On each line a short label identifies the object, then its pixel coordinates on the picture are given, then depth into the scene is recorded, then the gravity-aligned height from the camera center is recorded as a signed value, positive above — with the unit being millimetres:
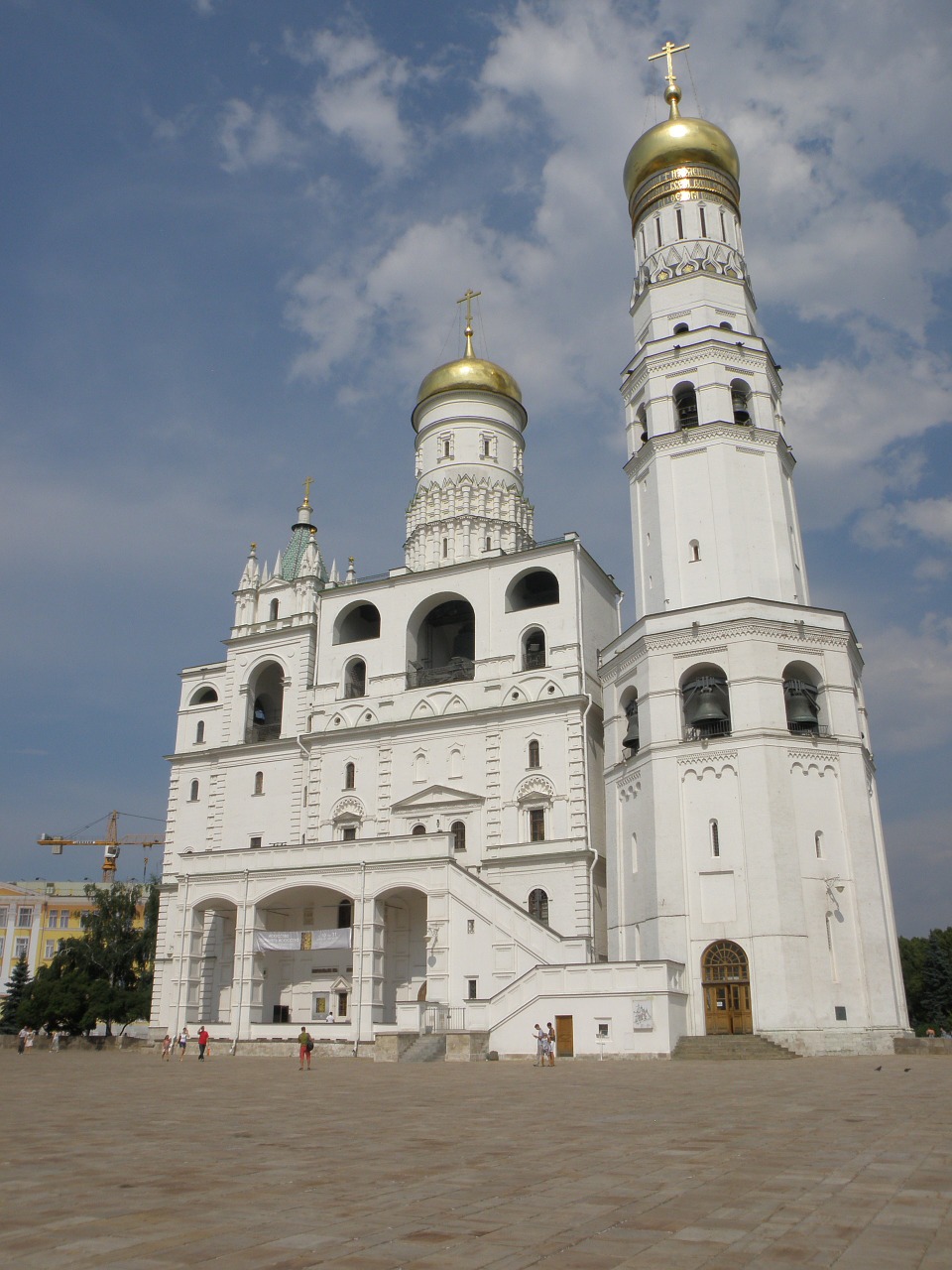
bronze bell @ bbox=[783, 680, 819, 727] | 29859 +7960
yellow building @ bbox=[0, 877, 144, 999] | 82875 +6231
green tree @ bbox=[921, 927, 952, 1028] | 55531 +390
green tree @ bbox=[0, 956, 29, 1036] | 45188 +378
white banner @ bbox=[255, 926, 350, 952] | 33531 +1935
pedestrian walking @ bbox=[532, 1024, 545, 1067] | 24828 -843
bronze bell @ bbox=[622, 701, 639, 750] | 32594 +7920
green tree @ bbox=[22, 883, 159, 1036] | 41031 +1363
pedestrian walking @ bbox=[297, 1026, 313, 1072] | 25172 -996
